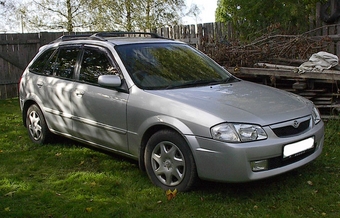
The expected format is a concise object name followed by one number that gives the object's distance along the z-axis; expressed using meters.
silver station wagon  3.96
